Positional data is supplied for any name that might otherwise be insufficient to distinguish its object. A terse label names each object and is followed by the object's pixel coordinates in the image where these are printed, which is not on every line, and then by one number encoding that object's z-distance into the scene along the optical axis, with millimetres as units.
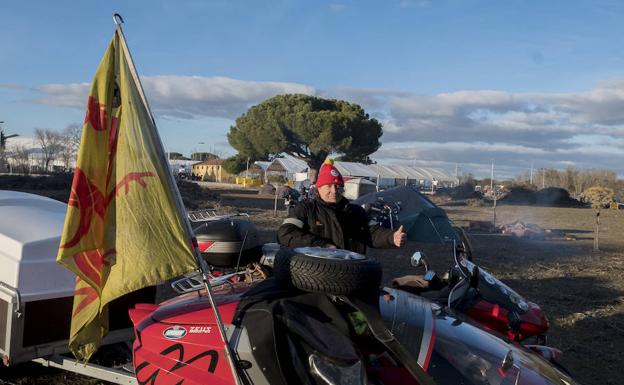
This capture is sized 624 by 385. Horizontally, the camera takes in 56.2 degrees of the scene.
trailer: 3912
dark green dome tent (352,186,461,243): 11734
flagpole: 2856
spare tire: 2979
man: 4602
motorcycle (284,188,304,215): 13587
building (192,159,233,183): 77750
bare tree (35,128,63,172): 64875
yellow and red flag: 3121
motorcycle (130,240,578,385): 2842
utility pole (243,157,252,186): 65912
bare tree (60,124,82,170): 59375
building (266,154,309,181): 61000
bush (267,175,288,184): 59081
